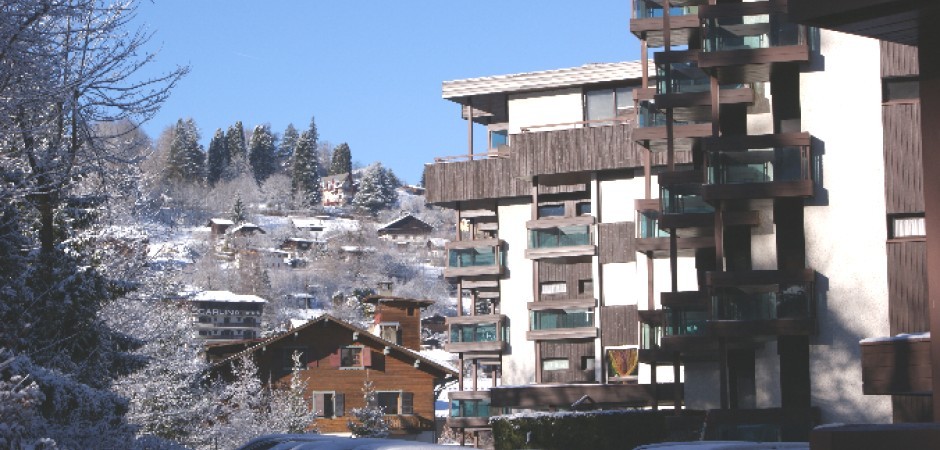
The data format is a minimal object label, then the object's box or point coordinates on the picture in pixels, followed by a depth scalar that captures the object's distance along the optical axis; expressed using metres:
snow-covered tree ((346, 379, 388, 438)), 69.44
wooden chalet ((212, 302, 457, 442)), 75.75
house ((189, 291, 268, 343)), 156.12
